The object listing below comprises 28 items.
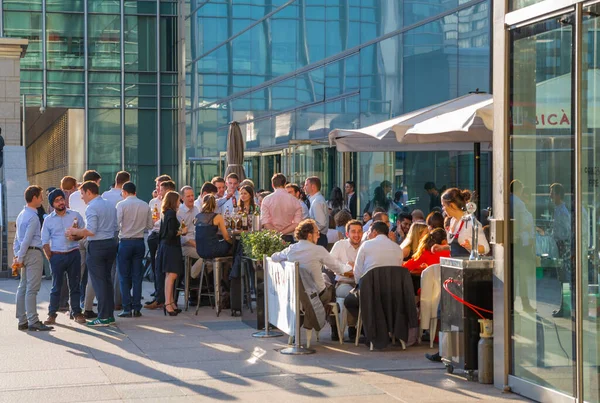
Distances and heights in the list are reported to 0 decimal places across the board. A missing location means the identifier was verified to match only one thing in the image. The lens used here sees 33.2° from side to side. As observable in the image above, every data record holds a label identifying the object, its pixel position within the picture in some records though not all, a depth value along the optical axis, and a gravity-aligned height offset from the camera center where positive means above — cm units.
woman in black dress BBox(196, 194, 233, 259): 1410 -72
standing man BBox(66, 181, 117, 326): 1305 -84
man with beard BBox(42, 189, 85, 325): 1302 -75
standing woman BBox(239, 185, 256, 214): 1453 -28
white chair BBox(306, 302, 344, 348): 1148 -156
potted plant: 1230 -85
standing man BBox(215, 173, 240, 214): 1562 -18
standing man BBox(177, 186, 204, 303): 1505 -68
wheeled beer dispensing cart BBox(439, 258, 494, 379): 930 -120
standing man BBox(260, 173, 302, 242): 1440 -45
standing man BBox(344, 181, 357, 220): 2023 -37
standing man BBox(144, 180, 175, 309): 1497 -149
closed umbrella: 1998 +60
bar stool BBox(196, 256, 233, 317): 1441 -132
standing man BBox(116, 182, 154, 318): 1402 -88
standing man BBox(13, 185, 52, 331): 1275 -99
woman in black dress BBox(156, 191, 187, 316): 1423 -94
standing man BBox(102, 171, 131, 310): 1487 -23
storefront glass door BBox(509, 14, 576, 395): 796 -20
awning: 1078 +60
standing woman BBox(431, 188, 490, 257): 1037 -51
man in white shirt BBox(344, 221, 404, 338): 1085 -80
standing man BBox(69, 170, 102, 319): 1409 -113
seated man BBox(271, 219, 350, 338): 1113 -84
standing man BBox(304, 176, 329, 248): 1502 -38
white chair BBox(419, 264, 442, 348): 1116 -132
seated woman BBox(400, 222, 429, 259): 1182 -70
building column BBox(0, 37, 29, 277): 2566 +242
